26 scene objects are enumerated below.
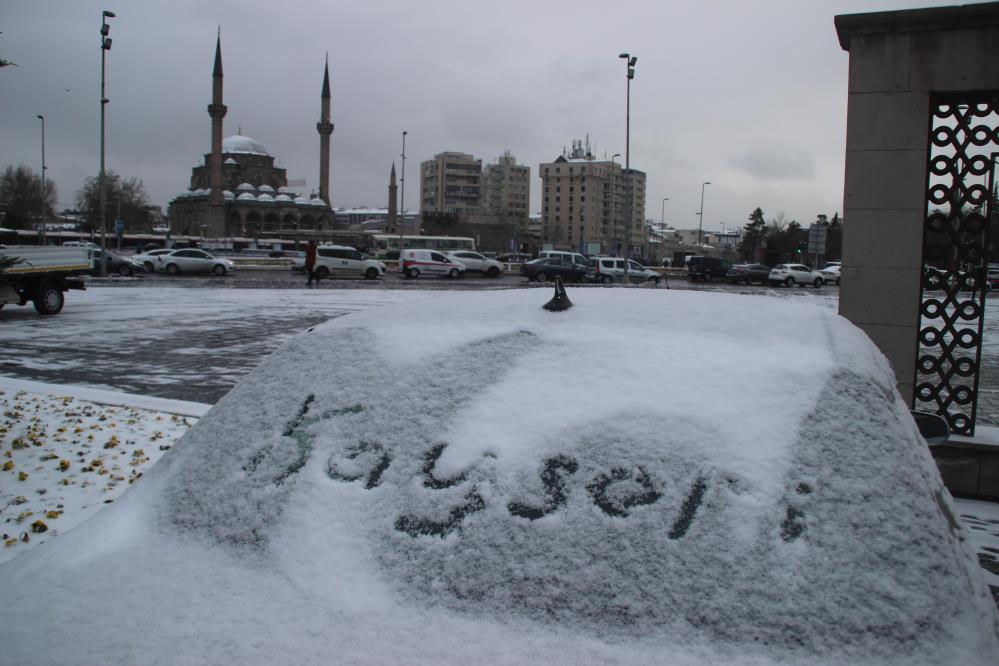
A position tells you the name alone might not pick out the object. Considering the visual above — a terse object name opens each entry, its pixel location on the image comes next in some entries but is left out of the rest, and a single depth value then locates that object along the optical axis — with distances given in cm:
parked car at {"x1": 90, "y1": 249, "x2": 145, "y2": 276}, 3847
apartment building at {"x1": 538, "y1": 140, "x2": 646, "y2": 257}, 13662
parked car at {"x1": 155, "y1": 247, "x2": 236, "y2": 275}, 4150
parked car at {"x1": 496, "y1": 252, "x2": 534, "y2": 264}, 7716
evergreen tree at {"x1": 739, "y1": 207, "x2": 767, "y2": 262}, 10498
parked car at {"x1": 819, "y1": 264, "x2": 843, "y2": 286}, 5319
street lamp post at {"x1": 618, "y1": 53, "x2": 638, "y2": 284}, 4009
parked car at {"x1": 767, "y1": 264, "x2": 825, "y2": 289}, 4909
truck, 1645
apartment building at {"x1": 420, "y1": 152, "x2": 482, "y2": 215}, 14750
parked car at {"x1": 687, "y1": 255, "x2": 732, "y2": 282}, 5262
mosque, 10562
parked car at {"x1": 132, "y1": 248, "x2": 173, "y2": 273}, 4212
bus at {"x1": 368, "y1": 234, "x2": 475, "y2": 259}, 6938
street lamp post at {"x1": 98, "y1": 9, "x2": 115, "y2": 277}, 3213
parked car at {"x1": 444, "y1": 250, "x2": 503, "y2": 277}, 4881
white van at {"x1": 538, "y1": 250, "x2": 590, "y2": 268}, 4899
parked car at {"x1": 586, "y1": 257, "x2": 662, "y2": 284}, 4450
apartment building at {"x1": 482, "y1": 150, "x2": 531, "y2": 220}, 15438
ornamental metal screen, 569
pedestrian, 3202
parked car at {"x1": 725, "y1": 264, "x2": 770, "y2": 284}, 5053
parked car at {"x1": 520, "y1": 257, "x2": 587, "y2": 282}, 4338
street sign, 3962
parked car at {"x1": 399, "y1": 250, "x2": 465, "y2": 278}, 4488
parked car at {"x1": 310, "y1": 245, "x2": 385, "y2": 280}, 4259
